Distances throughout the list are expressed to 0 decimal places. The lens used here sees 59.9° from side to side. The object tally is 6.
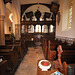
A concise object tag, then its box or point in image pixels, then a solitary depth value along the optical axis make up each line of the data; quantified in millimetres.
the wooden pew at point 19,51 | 3456
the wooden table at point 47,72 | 1268
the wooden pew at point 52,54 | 2445
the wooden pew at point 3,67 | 1402
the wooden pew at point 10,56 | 2158
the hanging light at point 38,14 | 8100
